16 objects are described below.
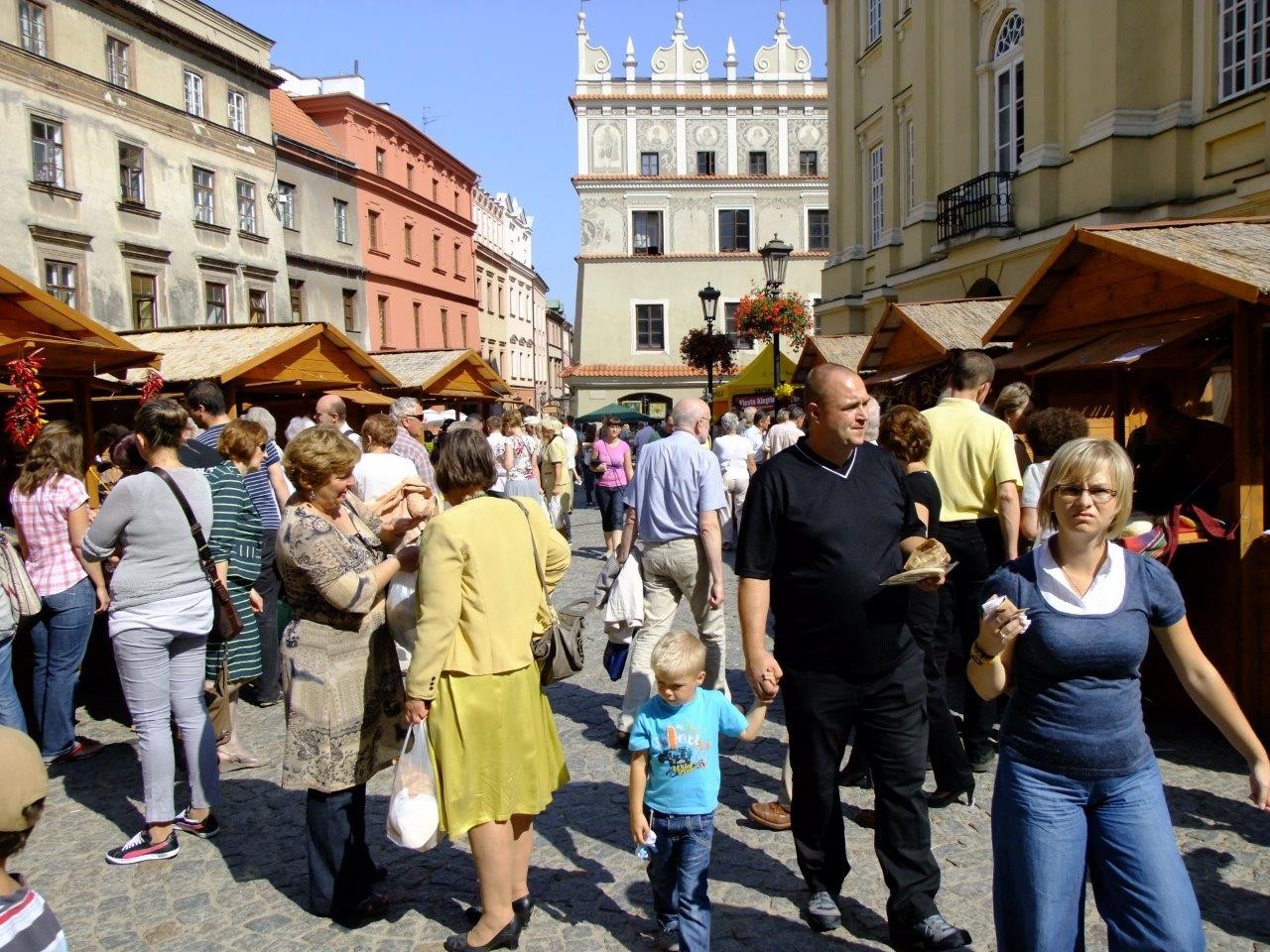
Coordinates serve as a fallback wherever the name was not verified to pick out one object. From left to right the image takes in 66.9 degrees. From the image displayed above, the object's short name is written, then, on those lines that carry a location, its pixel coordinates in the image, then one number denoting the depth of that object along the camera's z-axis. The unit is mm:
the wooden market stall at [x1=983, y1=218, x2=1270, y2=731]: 5129
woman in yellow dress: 3318
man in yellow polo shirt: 5000
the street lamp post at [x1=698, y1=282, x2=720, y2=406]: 18734
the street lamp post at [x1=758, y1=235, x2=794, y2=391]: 14930
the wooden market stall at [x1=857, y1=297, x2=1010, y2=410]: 10352
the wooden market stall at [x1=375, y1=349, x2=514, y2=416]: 19594
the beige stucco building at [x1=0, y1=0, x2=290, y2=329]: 21359
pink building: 37719
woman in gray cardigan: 4238
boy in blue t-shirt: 3297
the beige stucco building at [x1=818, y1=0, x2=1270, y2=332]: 11445
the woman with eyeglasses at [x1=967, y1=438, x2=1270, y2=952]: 2584
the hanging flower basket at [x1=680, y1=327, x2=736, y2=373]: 24062
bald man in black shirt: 3371
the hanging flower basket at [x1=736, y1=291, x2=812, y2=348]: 19562
